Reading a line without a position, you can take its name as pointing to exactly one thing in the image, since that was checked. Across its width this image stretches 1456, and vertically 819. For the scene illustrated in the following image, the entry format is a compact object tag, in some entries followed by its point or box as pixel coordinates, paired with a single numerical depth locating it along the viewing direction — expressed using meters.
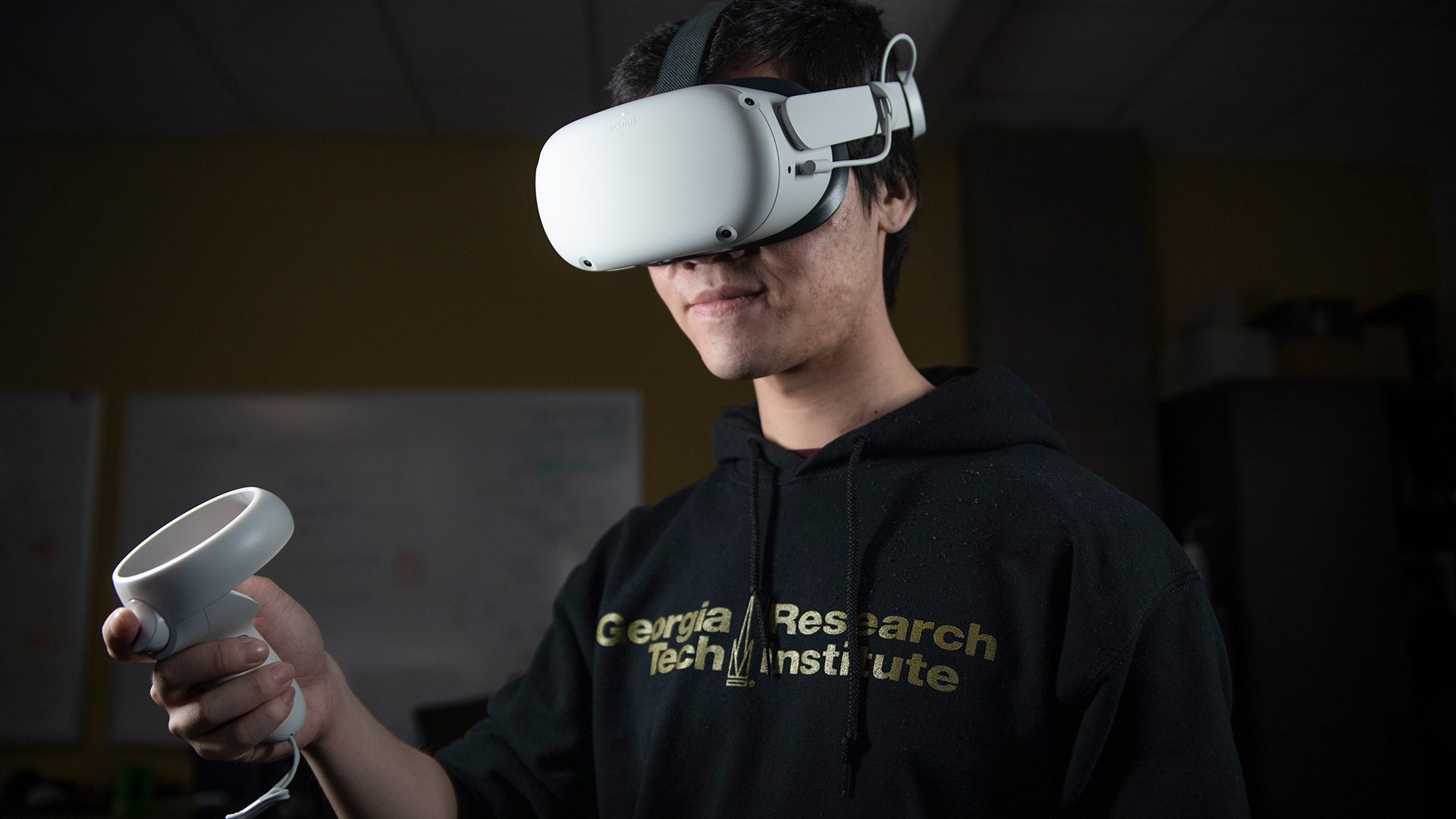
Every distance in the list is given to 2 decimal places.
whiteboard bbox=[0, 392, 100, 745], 2.65
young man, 0.59
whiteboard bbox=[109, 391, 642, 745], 2.75
